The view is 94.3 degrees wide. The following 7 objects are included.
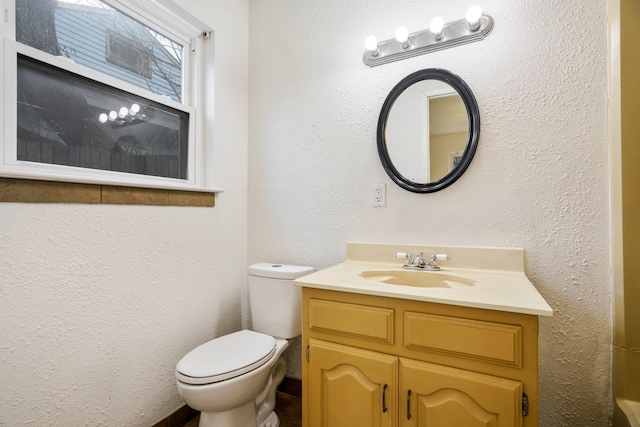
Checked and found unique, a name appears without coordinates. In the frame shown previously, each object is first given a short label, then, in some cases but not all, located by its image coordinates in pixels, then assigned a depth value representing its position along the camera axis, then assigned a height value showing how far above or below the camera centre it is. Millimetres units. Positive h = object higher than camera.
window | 1075 +538
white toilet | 1176 -634
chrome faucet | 1415 -238
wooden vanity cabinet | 881 -508
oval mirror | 1425 +417
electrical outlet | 1603 +98
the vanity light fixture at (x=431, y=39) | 1373 +866
